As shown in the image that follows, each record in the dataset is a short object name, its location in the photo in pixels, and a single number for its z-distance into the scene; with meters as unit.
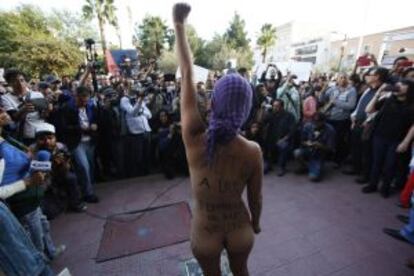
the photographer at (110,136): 4.12
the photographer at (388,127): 3.25
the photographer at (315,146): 4.30
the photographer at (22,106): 2.90
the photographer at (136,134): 4.12
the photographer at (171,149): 4.43
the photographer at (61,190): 2.72
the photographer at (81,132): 3.34
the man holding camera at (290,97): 5.01
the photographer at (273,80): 5.84
